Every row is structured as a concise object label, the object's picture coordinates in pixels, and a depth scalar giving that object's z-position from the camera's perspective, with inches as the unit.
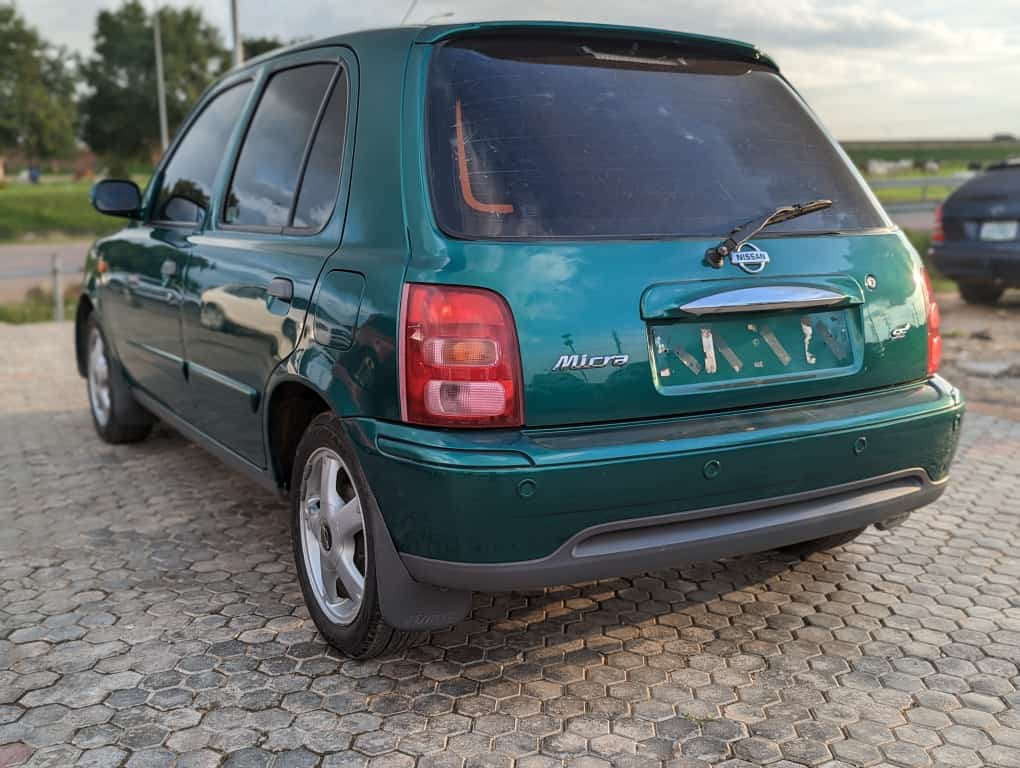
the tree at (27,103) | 2106.3
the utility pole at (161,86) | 1725.6
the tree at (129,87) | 2449.6
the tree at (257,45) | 2496.6
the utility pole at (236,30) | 727.2
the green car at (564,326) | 111.7
